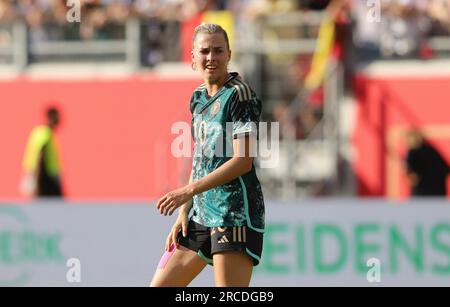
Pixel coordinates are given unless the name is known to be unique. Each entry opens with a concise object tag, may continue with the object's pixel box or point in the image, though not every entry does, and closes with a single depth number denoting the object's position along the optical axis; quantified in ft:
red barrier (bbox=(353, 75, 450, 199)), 55.72
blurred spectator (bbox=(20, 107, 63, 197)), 50.24
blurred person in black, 49.52
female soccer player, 21.68
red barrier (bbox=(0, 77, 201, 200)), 58.95
